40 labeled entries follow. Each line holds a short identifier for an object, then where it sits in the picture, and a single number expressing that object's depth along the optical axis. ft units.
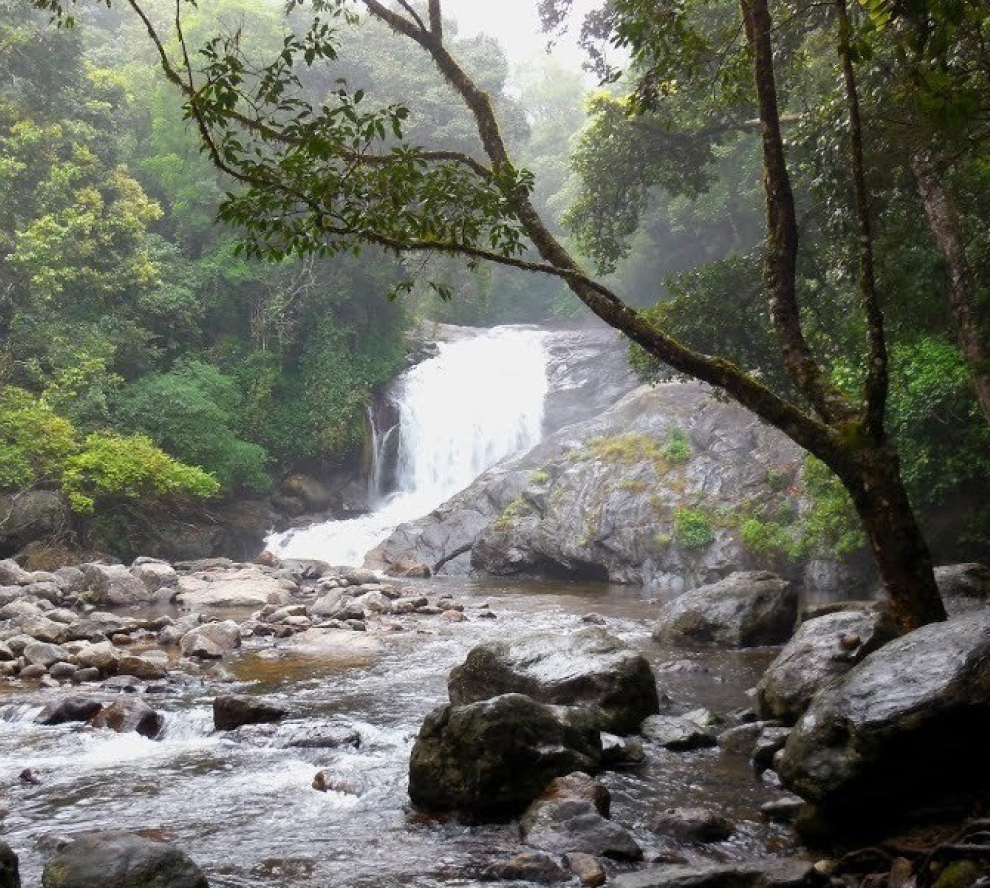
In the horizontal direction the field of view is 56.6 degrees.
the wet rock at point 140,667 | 34.01
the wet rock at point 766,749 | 21.80
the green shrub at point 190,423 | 77.66
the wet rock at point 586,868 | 15.65
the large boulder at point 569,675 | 25.63
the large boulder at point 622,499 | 67.87
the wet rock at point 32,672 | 34.42
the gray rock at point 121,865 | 14.16
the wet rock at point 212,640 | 38.91
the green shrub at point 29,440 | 65.31
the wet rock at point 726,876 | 14.20
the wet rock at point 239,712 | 26.76
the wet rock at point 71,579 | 57.16
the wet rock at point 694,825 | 17.65
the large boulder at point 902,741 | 15.80
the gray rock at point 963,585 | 29.81
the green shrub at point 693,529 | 66.49
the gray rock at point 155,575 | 61.57
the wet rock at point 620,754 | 22.57
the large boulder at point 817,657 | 24.63
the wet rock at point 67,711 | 27.84
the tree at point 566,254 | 18.47
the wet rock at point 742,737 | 23.68
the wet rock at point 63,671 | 34.15
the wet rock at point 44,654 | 35.76
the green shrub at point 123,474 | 67.51
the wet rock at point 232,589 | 56.29
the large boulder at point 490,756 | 19.22
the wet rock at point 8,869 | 13.62
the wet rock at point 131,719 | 26.61
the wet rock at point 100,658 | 34.53
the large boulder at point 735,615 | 39.09
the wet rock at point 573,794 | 18.34
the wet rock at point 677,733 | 24.12
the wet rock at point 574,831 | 16.88
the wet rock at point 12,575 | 57.72
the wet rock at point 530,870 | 15.93
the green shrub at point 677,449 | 74.13
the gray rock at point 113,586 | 56.34
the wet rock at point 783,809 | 18.22
